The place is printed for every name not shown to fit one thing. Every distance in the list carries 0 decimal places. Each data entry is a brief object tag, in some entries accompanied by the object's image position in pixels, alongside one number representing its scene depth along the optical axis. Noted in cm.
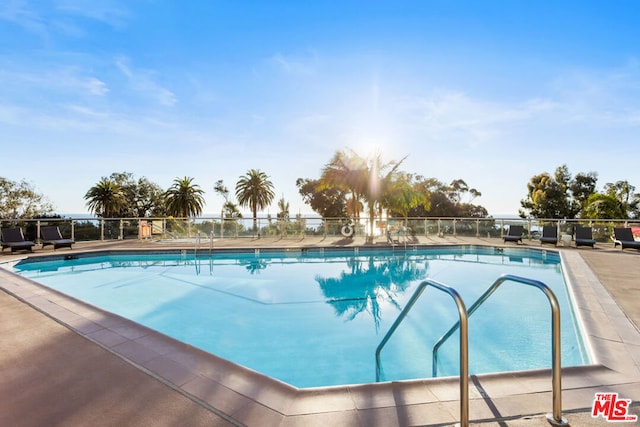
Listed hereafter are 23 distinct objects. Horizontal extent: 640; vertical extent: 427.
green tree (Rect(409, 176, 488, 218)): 3654
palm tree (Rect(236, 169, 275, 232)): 3669
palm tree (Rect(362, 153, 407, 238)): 1786
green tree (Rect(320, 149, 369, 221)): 1814
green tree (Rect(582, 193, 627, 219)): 2275
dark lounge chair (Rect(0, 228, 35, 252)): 1051
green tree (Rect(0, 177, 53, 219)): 2956
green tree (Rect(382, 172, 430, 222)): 1833
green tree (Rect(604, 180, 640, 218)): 2846
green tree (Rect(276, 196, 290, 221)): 4334
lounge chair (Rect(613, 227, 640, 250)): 1168
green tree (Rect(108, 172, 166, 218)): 4269
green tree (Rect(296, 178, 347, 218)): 4025
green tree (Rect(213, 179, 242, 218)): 5786
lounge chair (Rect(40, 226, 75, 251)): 1140
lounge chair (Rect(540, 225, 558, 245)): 1312
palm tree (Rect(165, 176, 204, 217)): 3484
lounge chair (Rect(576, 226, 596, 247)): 1244
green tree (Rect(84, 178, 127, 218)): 3175
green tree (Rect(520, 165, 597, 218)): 3259
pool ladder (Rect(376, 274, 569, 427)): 181
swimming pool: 410
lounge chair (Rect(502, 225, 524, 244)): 1380
